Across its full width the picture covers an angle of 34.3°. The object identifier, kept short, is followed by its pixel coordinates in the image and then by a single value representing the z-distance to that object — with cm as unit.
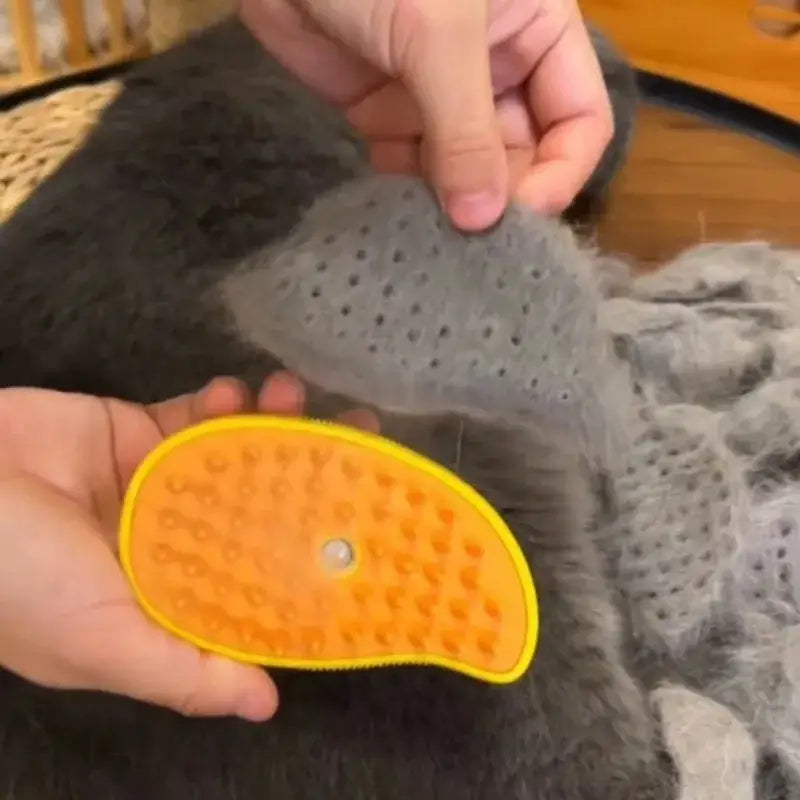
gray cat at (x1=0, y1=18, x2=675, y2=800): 43
